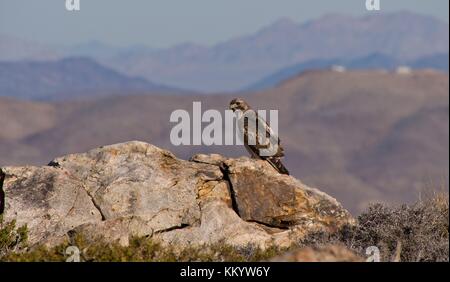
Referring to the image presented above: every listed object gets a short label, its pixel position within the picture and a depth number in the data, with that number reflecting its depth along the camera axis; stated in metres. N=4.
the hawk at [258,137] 20.05
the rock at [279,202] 19.14
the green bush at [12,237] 17.61
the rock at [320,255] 13.90
